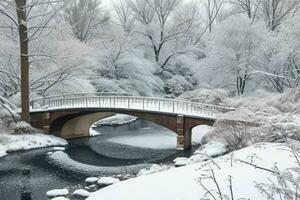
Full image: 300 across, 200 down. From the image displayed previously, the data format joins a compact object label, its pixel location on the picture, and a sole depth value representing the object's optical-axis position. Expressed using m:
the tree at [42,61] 29.22
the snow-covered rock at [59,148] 26.00
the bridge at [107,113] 25.25
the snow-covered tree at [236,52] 33.31
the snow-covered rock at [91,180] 18.16
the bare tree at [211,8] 52.30
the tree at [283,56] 27.50
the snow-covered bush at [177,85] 44.50
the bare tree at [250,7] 40.19
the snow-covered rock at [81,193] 15.41
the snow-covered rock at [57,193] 15.93
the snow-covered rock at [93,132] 31.32
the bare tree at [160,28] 46.34
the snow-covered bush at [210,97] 28.72
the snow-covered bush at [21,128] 26.09
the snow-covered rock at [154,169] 17.02
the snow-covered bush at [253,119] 17.12
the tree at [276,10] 37.26
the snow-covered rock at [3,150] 23.20
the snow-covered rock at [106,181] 17.11
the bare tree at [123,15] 49.88
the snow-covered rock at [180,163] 18.42
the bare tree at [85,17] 44.50
